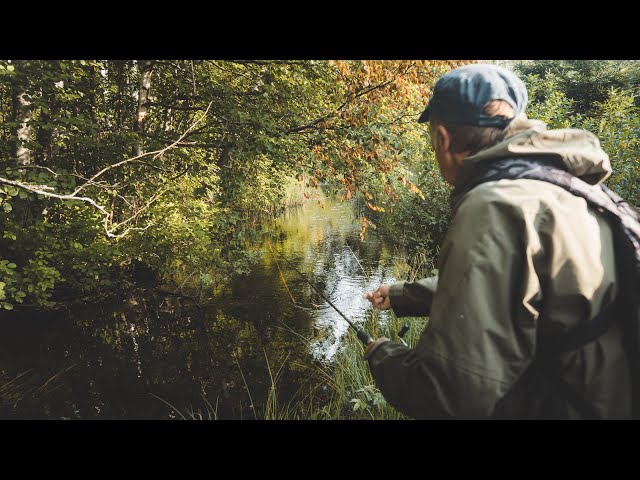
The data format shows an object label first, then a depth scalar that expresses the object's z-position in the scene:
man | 0.90
